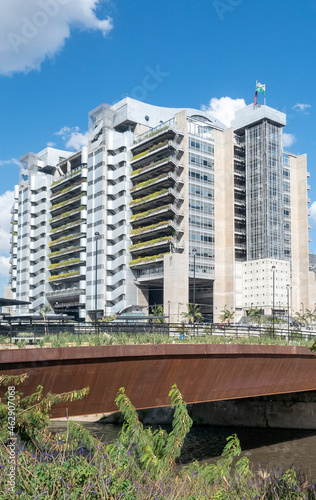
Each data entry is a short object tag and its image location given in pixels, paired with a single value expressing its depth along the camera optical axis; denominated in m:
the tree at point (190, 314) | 89.94
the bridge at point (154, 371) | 17.45
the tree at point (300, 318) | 99.68
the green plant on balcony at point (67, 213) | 118.31
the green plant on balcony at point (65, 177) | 121.19
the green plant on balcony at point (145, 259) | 99.79
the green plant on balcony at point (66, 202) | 119.75
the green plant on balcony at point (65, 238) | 119.82
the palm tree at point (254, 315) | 93.40
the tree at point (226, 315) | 97.44
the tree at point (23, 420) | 10.95
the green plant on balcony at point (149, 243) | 98.31
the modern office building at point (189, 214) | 101.00
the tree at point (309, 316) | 101.96
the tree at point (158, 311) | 100.48
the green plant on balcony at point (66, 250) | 118.53
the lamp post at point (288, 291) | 103.46
